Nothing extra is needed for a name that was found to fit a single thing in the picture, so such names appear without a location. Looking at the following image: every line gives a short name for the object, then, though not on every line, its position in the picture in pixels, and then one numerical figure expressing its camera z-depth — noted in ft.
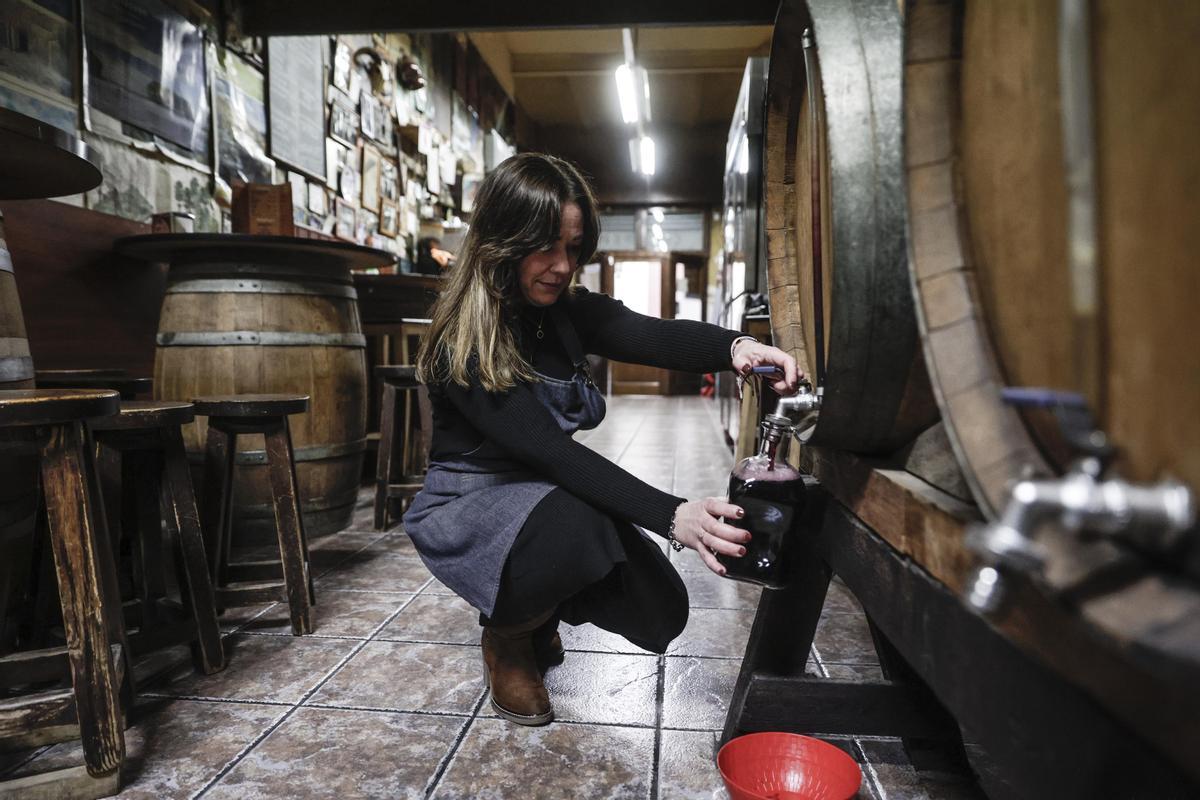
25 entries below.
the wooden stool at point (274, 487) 7.45
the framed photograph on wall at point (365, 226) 18.90
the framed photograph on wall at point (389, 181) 20.58
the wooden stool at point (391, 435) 11.50
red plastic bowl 4.36
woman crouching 5.29
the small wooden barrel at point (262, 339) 9.16
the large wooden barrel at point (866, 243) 2.80
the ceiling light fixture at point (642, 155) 38.10
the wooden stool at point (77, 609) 4.71
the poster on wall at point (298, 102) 14.82
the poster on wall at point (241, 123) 13.19
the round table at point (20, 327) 5.28
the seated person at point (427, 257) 20.54
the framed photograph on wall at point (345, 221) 17.81
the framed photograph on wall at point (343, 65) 17.84
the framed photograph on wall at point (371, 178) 19.36
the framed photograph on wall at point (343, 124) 17.58
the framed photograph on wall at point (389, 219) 20.49
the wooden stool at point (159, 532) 6.40
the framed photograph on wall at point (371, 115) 19.45
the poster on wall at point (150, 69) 10.32
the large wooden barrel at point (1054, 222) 1.48
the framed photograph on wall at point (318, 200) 16.60
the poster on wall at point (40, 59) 8.76
